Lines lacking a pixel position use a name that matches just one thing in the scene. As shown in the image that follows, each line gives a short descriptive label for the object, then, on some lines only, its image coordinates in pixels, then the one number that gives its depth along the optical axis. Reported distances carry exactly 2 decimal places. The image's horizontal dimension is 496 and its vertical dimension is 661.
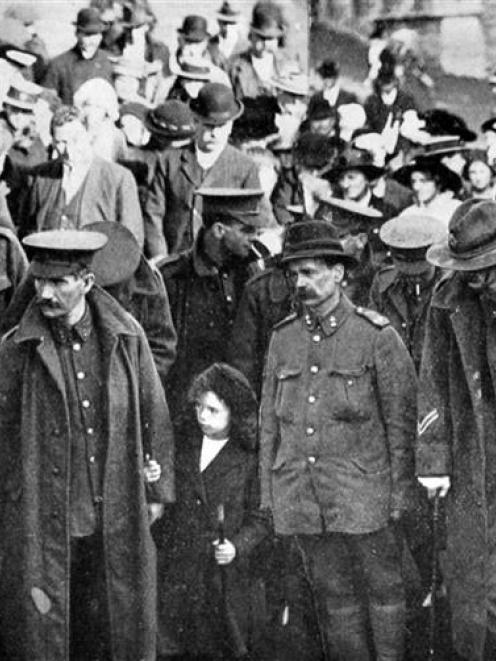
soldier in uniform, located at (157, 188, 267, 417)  5.82
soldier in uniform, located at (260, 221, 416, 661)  5.34
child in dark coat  5.58
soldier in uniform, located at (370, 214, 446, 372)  5.58
